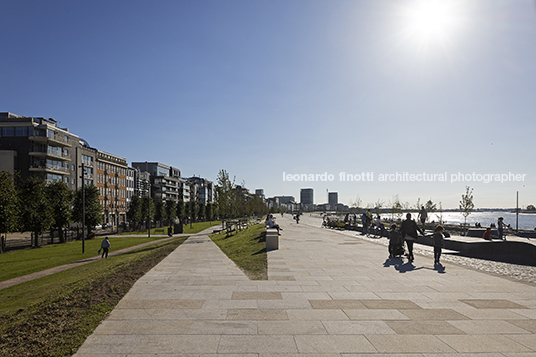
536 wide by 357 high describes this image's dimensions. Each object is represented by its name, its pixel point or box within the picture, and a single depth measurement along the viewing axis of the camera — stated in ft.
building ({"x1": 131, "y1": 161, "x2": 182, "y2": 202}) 344.90
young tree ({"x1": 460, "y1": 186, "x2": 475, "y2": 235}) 169.99
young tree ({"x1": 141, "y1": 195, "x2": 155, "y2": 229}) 217.01
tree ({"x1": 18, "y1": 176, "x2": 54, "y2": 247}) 118.93
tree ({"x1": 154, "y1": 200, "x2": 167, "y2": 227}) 240.12
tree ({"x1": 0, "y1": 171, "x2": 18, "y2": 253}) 95.50
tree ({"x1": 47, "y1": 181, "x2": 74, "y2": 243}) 135.33
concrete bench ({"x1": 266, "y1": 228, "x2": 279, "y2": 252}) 56.95
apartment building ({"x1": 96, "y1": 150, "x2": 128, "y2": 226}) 244.53
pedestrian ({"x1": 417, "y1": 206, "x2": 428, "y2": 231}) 76.53
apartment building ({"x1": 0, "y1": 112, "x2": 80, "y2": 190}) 184.75
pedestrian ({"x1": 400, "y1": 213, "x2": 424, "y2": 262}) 45.98
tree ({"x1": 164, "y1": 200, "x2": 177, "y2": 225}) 258.57
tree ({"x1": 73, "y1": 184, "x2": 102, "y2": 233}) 155.74
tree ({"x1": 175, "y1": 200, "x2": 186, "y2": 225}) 276.00
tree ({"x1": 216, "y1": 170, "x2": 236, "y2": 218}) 144.97
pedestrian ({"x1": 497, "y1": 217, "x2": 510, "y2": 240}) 71.91
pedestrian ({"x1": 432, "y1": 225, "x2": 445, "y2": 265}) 43.24
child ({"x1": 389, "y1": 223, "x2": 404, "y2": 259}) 48.52
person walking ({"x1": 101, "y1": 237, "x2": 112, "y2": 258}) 77.92
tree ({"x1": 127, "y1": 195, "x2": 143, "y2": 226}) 207.10
